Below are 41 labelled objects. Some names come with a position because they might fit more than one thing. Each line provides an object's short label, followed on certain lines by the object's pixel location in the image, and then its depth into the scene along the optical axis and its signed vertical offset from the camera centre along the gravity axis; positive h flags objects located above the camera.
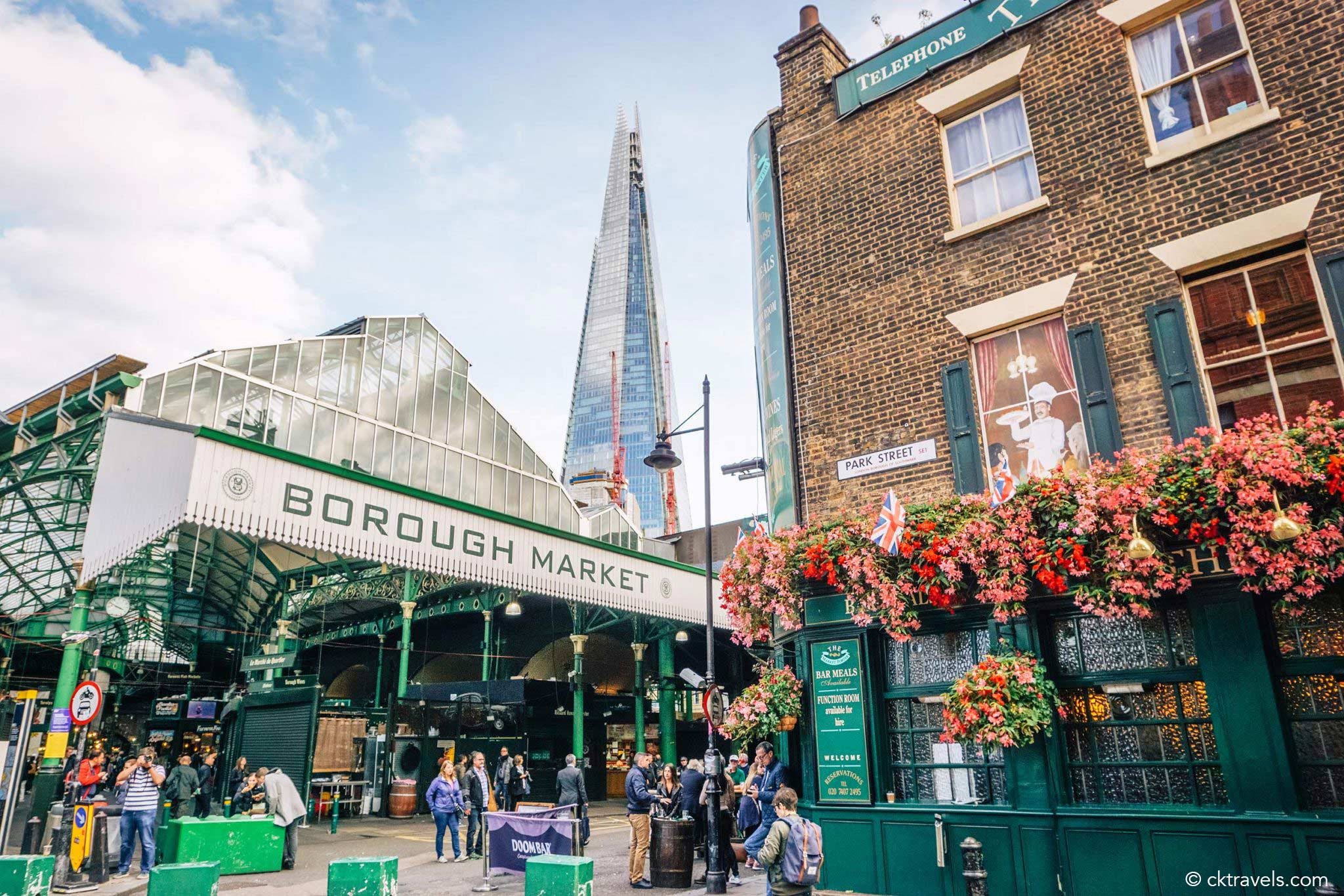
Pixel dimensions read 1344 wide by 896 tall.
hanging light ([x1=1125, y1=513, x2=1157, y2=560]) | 7.66 +1.46
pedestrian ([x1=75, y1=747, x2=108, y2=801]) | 12.91 -0.59
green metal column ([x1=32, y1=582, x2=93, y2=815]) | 15.86 +0.85
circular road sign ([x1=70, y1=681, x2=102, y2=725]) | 12.84 +0.52
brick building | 8.02 +4.16
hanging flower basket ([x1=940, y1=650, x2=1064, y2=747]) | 8.41 +0.10
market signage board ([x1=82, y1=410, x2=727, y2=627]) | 12.07 +3.56
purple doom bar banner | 10.79 -1.45
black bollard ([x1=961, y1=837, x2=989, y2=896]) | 7.79 -1.42
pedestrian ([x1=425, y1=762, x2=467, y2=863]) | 14.35 -1.25
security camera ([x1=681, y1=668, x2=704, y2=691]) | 13.53 +0.68
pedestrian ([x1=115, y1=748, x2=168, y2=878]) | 12.42 -1.02
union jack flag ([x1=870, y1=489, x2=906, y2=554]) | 9.29 +2.10
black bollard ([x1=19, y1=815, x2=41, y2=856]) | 13.62 -1.61
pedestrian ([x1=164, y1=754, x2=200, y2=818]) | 14.53 -0.90
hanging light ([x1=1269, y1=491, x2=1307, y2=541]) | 6.91 +1.45
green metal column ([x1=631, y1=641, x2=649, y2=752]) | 27.94 +1.14
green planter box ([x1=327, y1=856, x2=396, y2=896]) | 7.09 -1.23
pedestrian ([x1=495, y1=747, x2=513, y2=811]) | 19.12 -1.17
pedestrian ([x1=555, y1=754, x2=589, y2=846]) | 13.83 -1.00
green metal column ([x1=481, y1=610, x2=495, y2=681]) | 25.21 +2.16
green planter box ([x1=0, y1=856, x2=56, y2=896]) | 7.53 -1.23
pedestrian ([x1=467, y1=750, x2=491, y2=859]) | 15.16 -1.37
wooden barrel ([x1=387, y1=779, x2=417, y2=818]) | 22.39 -1.86
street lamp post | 10.68 -1.36
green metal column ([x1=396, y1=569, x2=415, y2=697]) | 23.64 +3.13
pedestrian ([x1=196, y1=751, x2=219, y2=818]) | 16.44 -1.00
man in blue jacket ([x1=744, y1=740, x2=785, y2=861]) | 10.63 -0.79
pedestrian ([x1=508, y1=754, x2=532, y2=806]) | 20.39 -1.37
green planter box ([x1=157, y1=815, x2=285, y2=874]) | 11.82 -1.57
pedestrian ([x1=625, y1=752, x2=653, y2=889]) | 11.73 -1.32
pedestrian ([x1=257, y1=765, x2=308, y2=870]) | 12.98 -1.12
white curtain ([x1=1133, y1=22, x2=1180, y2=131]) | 9.66 +7.50
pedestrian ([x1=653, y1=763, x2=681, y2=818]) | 12.05 -1.12
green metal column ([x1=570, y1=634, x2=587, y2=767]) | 25.66 +1.03
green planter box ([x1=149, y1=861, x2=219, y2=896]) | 6.97 -1.20
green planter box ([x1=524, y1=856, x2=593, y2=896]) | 6.83 -1.23
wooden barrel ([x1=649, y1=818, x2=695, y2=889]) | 11.32 -1.76
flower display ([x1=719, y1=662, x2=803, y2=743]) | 10.77 +0.15
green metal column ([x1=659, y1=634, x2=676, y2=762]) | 29.11 +0.57
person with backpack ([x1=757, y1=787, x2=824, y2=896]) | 6.69 -1.05
